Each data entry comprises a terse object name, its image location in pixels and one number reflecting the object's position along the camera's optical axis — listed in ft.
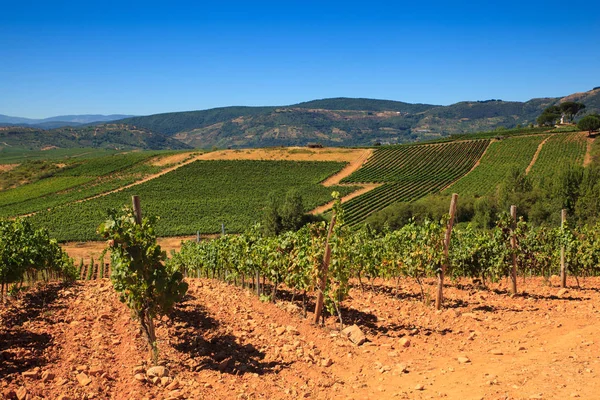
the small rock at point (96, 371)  23.97
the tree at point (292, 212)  160.15
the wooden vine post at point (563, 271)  47.70
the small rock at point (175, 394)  22.41
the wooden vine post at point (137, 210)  26.84
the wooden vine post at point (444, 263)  37.86
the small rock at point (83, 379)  22.75
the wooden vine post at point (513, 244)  42.52
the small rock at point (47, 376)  22.88
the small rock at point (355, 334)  31.35
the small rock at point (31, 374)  23.26
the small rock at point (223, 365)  26.40
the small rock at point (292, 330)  32.71
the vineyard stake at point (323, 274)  34.99
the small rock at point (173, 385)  23.38
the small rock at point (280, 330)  32.45
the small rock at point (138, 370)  24.85
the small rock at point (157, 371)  24.58
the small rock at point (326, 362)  27.45
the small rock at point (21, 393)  20.97
